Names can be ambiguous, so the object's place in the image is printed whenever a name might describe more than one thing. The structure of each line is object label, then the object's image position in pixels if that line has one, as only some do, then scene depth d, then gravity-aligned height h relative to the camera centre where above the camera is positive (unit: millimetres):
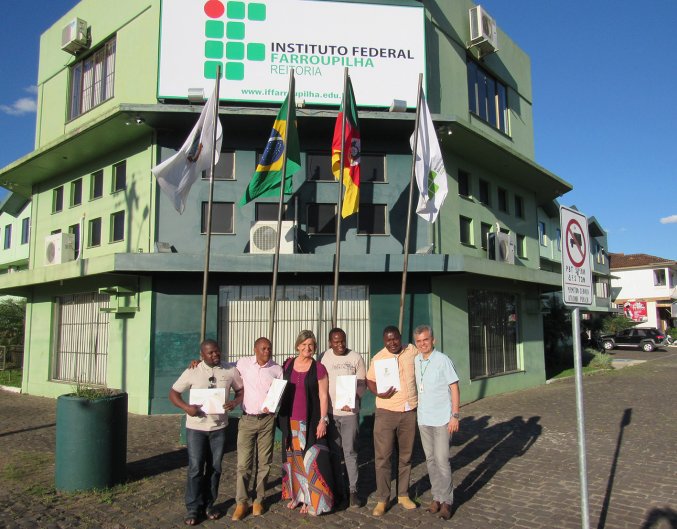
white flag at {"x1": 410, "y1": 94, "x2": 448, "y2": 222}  10398 +2925
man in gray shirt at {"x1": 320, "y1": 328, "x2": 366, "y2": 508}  5766 -1058
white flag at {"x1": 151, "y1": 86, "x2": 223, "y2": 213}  9031 +2756
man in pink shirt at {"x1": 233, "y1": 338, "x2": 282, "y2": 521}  5555 -1143
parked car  33662 -1238
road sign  4312 +499
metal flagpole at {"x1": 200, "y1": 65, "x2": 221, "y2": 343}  8617 +2415
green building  11859 +3025
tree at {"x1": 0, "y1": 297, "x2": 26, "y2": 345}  24550 -50
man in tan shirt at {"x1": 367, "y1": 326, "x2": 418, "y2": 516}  5641 -1132
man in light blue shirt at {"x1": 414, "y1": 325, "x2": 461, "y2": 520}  5461 -951
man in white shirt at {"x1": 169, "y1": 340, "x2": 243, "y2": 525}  5461 -1156
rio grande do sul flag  10105 +3218
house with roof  50562 +3112
